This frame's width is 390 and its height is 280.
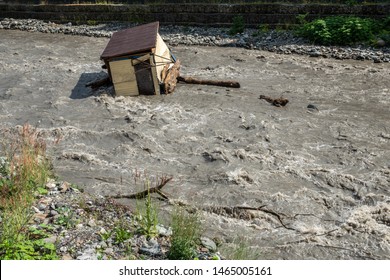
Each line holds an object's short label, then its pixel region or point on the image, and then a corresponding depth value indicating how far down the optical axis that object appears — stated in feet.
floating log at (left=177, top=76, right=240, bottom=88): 40.78
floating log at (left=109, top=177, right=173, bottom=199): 24.79
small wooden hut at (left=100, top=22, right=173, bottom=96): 37.65
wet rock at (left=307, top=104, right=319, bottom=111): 35.92
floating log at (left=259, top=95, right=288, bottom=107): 36.86
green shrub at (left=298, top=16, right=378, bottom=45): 48.49
